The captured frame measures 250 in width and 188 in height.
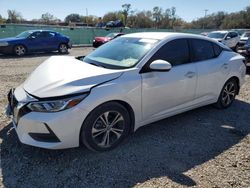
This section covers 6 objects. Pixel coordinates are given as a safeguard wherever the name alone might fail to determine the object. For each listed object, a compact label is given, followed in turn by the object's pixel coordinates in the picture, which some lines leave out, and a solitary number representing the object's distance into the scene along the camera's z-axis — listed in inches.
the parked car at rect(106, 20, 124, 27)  1216.8
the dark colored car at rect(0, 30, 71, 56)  387.5
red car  544.2
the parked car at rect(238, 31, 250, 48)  503.8
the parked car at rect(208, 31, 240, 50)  458.5
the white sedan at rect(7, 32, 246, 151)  87.1
